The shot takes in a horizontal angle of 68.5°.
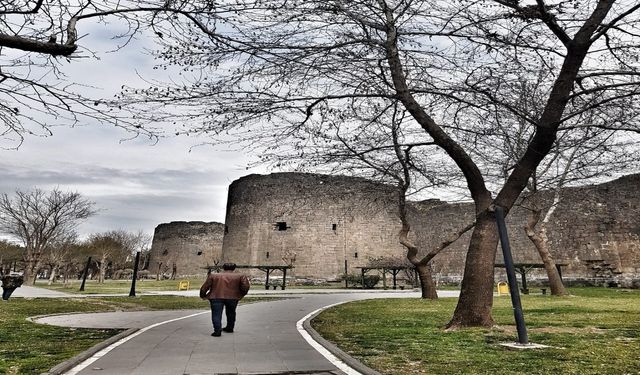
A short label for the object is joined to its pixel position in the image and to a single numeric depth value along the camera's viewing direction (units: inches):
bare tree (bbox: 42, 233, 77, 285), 1534.8
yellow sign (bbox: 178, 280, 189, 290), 1137.0
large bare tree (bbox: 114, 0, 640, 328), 281.6
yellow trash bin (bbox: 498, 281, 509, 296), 935.2
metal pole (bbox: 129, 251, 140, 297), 757.9
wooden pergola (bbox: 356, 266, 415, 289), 1155.3
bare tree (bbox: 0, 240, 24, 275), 2246.6
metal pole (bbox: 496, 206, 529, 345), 254.7
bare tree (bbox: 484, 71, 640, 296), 336.2
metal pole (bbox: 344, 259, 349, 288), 1337.1
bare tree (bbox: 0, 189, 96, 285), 1391.5
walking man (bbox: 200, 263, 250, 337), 316.8
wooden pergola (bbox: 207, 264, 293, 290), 1128.9
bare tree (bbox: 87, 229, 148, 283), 1982.8
